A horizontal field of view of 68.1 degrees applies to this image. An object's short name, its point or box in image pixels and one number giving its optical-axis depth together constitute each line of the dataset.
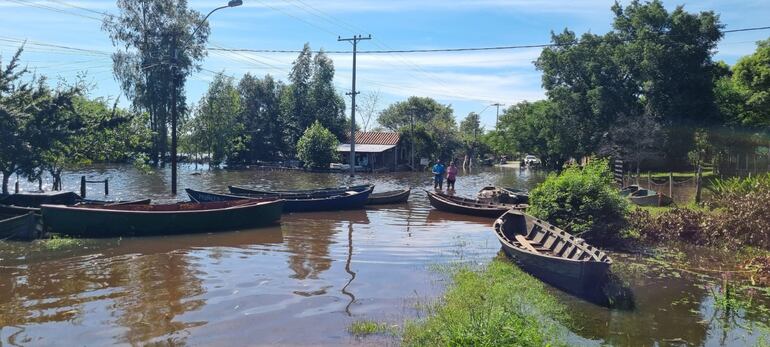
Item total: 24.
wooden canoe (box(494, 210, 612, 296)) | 9.74
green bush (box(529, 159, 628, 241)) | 14.57
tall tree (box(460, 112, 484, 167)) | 72.94
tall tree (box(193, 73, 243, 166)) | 58.72
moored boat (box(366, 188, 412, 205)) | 25.62
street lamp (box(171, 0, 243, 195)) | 23.73
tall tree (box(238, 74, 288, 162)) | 63.79
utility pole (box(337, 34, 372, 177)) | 45.71
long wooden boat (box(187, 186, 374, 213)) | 21.47
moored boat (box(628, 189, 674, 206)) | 21.47
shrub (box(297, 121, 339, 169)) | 54.50
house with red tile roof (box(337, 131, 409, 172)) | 58.31
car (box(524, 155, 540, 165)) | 72.84
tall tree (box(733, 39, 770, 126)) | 32.06
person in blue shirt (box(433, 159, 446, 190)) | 31.05
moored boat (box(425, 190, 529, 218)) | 21.77
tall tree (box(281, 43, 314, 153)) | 63.88
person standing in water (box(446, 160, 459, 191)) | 31.05
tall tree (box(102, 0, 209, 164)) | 50.53
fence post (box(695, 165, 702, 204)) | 20.38
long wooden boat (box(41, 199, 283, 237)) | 15.40
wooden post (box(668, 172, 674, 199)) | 22.61
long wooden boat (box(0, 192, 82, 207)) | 18.55
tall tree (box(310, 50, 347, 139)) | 63.91
